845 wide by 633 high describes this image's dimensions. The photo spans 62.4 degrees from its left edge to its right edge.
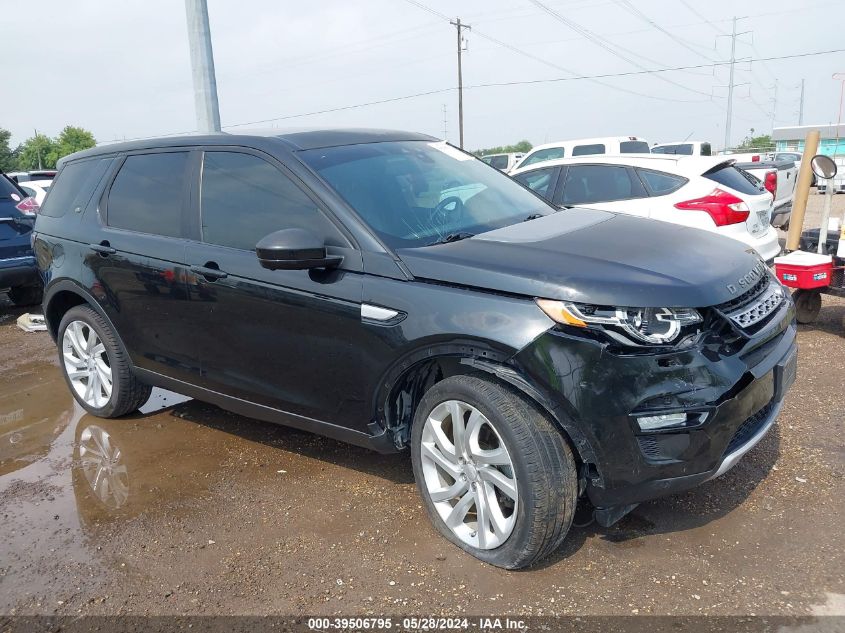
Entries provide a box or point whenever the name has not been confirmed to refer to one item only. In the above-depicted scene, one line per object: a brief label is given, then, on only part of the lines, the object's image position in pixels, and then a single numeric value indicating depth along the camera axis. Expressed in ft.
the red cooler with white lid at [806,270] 18.37
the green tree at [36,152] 301.63
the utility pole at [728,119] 190.45
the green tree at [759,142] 254.68
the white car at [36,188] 36.64
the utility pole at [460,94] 145.68
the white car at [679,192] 20.48
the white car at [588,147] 48.94
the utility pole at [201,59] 30.66
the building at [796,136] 179.11
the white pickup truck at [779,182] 37.35
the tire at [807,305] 20.35
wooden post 21.81
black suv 8.63
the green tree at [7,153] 236.96
